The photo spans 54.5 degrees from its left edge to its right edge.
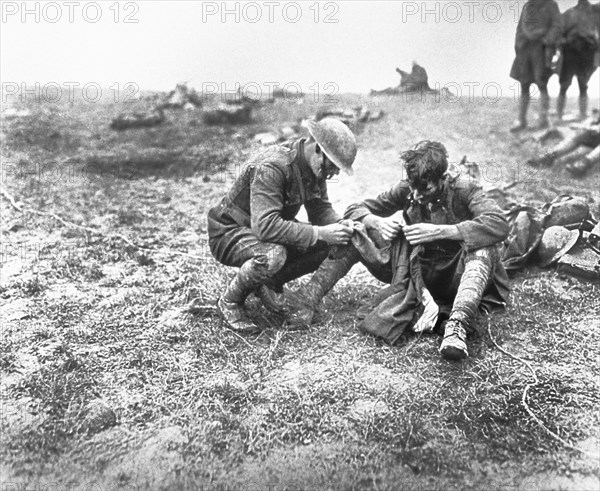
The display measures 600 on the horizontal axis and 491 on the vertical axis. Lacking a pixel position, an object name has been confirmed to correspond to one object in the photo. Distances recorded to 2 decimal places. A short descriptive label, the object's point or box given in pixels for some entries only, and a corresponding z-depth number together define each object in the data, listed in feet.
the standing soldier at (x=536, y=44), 34.06
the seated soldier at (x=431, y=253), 13.55
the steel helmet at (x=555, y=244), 18.27
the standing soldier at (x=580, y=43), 33.76
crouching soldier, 13.74
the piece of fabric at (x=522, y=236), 18.48
